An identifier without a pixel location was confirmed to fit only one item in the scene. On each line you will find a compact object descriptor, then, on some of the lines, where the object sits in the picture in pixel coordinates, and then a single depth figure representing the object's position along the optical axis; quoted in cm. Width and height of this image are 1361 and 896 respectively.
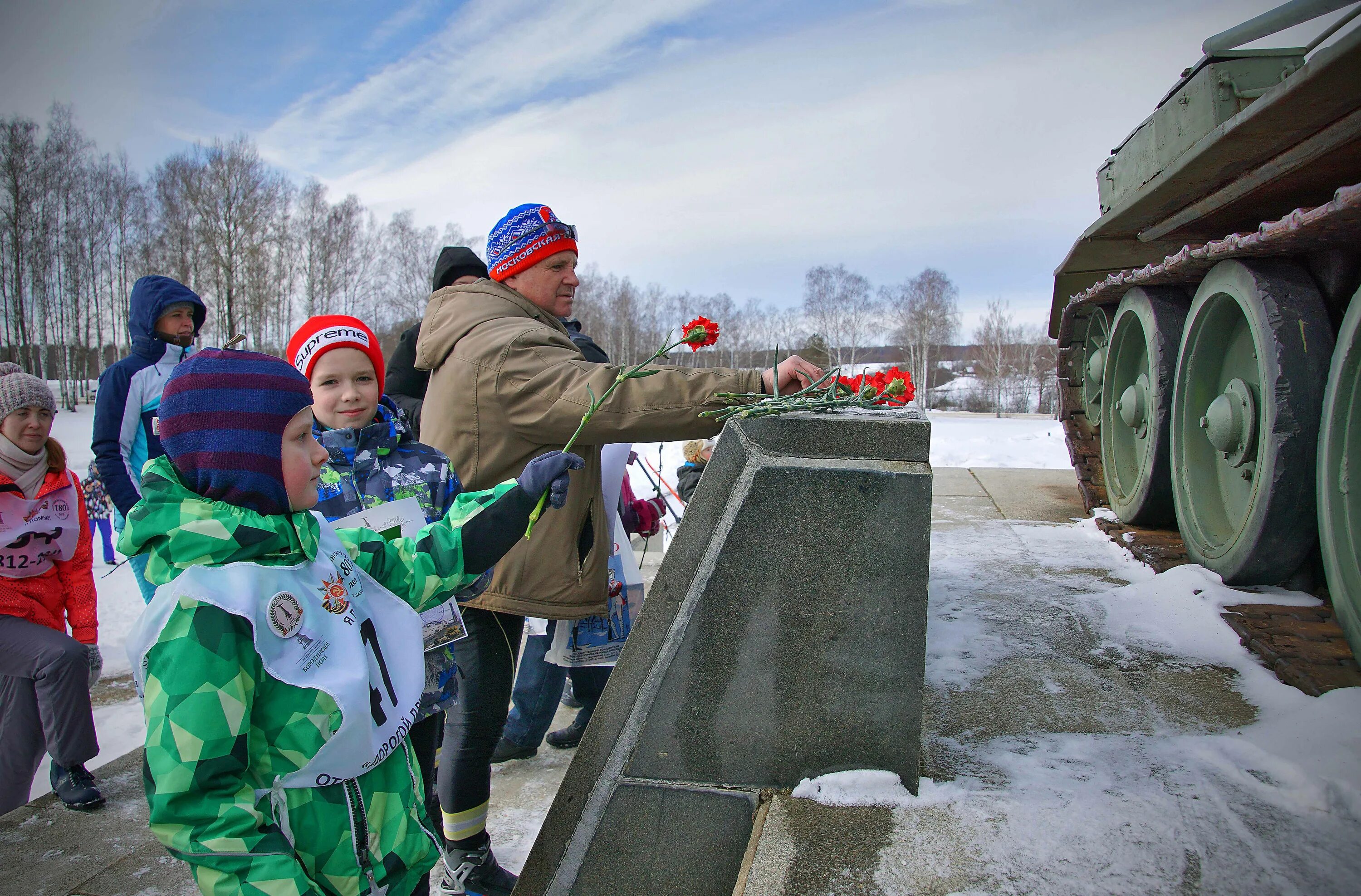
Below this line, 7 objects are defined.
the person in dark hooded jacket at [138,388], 343
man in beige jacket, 217
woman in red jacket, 296
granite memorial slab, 188
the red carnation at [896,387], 243
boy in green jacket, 114
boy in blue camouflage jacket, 213
